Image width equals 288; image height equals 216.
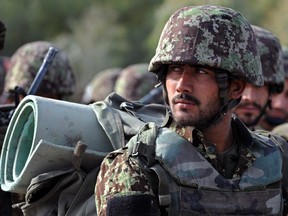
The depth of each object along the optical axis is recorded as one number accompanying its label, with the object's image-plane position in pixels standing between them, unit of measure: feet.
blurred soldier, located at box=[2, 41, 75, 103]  51.47
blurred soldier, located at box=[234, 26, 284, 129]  47.11
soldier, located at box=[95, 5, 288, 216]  29.09
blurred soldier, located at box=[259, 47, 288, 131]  56.34
